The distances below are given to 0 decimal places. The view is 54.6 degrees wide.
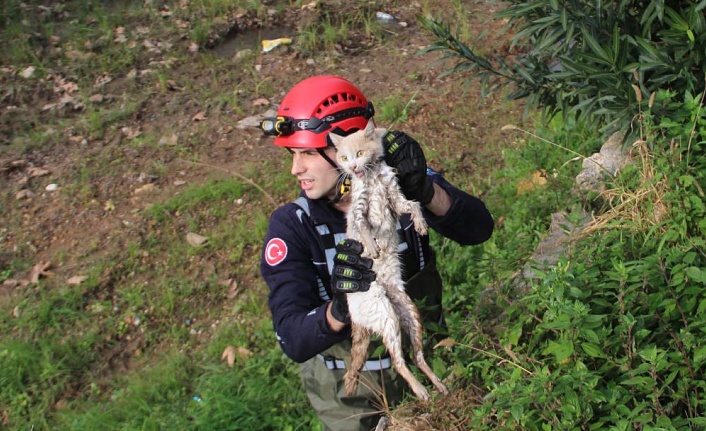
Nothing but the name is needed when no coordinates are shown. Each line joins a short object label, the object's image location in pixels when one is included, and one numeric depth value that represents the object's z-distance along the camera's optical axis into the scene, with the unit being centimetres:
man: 325
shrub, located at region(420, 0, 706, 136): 363
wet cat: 286
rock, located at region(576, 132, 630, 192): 468
